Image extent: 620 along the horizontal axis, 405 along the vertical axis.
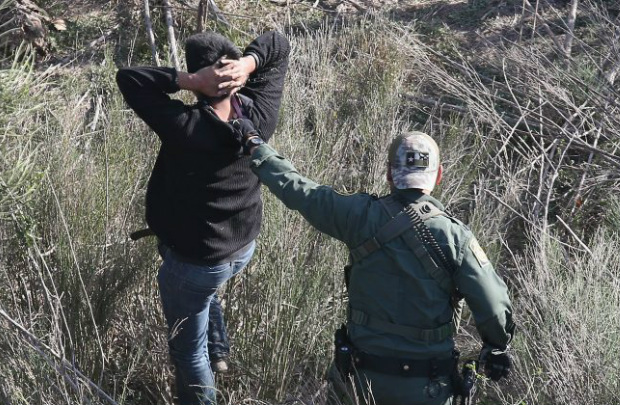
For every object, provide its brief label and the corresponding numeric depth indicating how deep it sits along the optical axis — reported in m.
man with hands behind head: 6.21
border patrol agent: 5.53
